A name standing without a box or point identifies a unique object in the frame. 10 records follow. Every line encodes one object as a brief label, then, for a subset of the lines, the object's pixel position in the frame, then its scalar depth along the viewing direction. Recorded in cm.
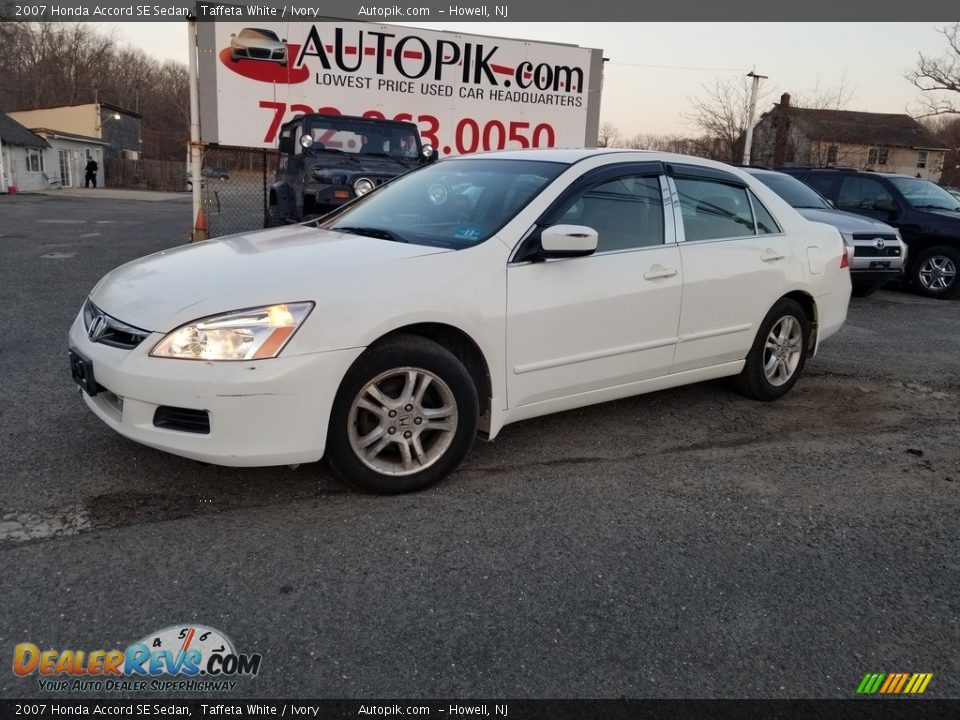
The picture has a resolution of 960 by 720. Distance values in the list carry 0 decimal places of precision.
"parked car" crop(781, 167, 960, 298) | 1079
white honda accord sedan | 309
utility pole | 2531
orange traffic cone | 1274
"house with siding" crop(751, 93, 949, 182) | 3681
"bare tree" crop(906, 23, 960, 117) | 3569
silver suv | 966
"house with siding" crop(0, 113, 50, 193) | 3120
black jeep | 966
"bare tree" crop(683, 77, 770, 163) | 3368
